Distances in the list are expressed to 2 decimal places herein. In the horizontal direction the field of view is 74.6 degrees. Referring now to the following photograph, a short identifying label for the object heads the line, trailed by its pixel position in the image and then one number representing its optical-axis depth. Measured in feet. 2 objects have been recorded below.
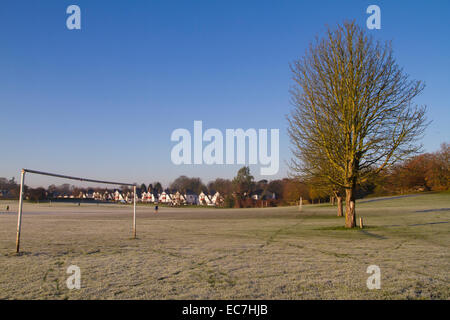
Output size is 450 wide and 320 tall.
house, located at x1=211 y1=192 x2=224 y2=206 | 409.74
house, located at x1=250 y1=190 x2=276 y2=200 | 438.12
